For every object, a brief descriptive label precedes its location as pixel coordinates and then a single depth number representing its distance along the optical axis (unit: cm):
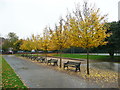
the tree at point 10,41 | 3579
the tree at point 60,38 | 930
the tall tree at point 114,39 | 1313
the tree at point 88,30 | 638
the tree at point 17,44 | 3367
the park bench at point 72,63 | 747
